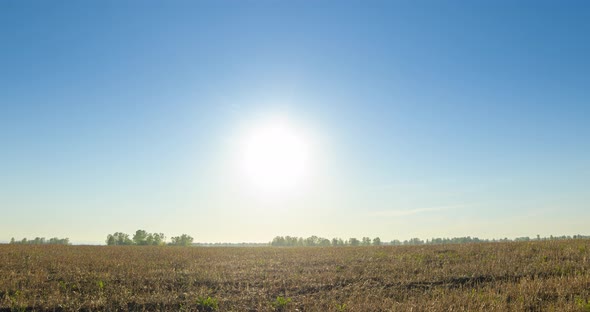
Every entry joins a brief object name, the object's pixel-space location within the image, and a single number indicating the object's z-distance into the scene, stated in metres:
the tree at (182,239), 146.00
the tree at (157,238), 119.10
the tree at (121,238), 115.25
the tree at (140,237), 117.69
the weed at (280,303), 11.71
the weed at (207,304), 11.78
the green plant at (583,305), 10.09
